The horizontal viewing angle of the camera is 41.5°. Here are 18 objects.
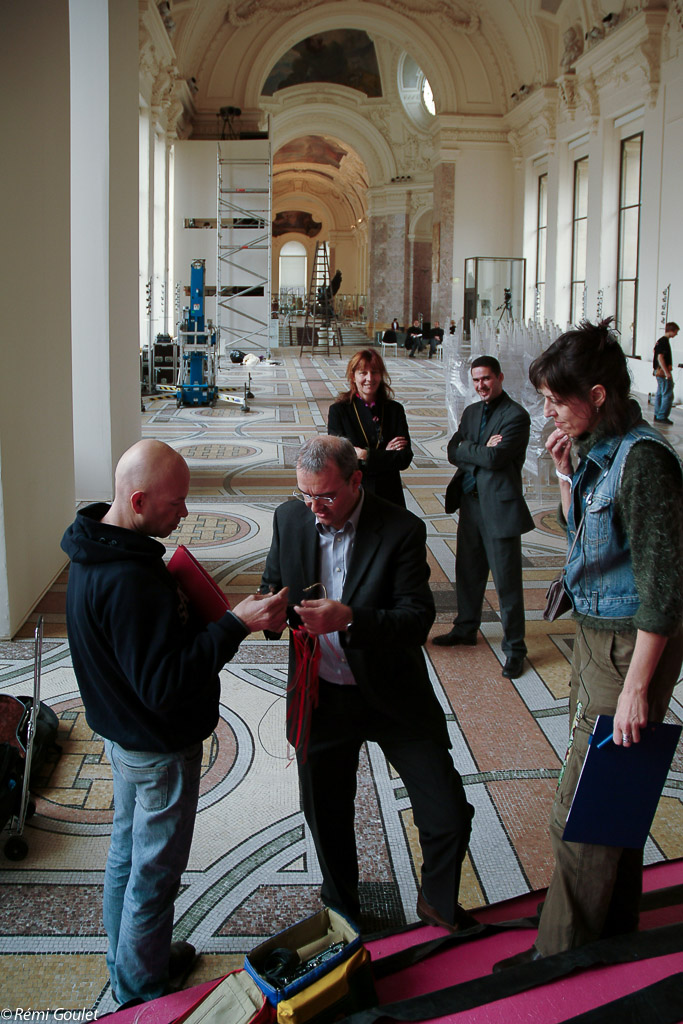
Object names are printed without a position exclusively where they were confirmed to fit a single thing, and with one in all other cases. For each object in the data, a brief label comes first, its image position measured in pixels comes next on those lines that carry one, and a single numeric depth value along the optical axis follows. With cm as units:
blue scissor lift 1653
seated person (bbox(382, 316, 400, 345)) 3281
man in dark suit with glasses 266
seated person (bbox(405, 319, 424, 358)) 3012
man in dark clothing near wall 1450
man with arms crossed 479
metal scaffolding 2638
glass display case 2588
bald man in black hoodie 219
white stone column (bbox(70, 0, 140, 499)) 779
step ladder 3264
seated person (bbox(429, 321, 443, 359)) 2831
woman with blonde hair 504
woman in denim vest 220
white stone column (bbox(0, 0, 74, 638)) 527
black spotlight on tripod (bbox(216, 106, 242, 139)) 2712
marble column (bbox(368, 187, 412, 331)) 3641
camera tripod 2519
